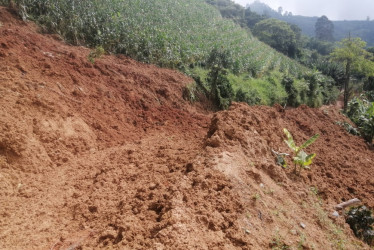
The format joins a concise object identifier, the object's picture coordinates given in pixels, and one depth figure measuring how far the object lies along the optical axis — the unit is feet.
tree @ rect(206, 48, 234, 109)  32.78
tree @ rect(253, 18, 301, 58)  124.47
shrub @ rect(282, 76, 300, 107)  46.24
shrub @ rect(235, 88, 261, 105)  34.27
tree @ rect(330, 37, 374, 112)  55.68
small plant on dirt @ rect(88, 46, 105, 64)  27.10
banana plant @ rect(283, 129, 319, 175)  15.84
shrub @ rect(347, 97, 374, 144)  32.40
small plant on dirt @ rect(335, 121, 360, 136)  32.71
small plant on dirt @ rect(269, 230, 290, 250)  9.12
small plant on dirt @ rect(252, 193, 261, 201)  10.56
